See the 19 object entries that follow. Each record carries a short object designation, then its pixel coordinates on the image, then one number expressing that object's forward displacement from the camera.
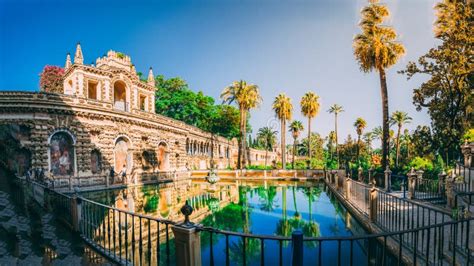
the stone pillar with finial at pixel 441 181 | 12.97
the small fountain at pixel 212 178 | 23.17
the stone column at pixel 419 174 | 14.78
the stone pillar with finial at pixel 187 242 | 4.14
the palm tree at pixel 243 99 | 37.91
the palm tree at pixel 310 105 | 42.56
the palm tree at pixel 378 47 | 21.20
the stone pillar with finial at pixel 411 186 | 13.96
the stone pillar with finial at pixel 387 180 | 17.58
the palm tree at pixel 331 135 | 69.53
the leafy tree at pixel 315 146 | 77.84
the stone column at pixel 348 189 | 13.78
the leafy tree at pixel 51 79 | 43.25
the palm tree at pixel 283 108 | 41.59
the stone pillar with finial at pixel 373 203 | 8.59
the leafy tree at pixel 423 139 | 21.91
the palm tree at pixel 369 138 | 71.22
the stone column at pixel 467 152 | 12.81
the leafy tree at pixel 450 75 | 16.86
